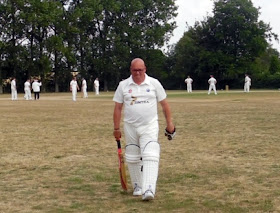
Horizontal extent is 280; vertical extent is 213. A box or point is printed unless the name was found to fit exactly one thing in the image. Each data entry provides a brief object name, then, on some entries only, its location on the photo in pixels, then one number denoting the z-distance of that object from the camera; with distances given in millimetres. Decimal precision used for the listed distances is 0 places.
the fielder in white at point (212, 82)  48062
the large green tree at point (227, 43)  72250
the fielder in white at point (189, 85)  56550
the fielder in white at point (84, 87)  45125
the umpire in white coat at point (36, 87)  41219
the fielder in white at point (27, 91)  42156
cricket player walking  6641
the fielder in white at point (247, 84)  51950
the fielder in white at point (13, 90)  42375
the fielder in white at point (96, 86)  53056
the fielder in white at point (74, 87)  38019
